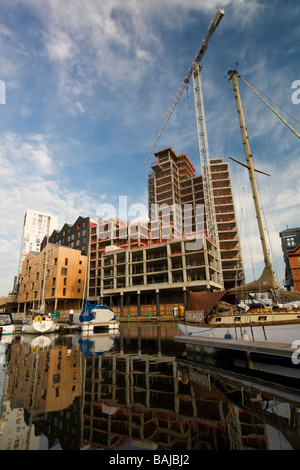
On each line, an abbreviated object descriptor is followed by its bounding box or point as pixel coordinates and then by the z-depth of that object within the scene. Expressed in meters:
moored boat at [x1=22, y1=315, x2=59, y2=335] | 28.83
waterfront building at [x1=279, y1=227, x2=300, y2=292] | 47.91
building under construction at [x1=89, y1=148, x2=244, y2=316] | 50.22
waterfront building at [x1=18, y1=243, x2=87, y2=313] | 65.06
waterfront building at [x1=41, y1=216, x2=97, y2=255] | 82.31
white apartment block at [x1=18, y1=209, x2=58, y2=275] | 146.88
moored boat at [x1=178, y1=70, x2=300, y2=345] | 11.43
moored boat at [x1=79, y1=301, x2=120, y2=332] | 29.66
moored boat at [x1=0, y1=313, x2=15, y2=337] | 29.81
